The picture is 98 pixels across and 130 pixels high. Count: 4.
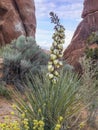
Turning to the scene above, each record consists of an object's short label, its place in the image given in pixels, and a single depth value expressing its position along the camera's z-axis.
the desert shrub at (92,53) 6.79
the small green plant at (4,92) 4.37
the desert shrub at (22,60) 4.86
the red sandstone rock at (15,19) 9.99
